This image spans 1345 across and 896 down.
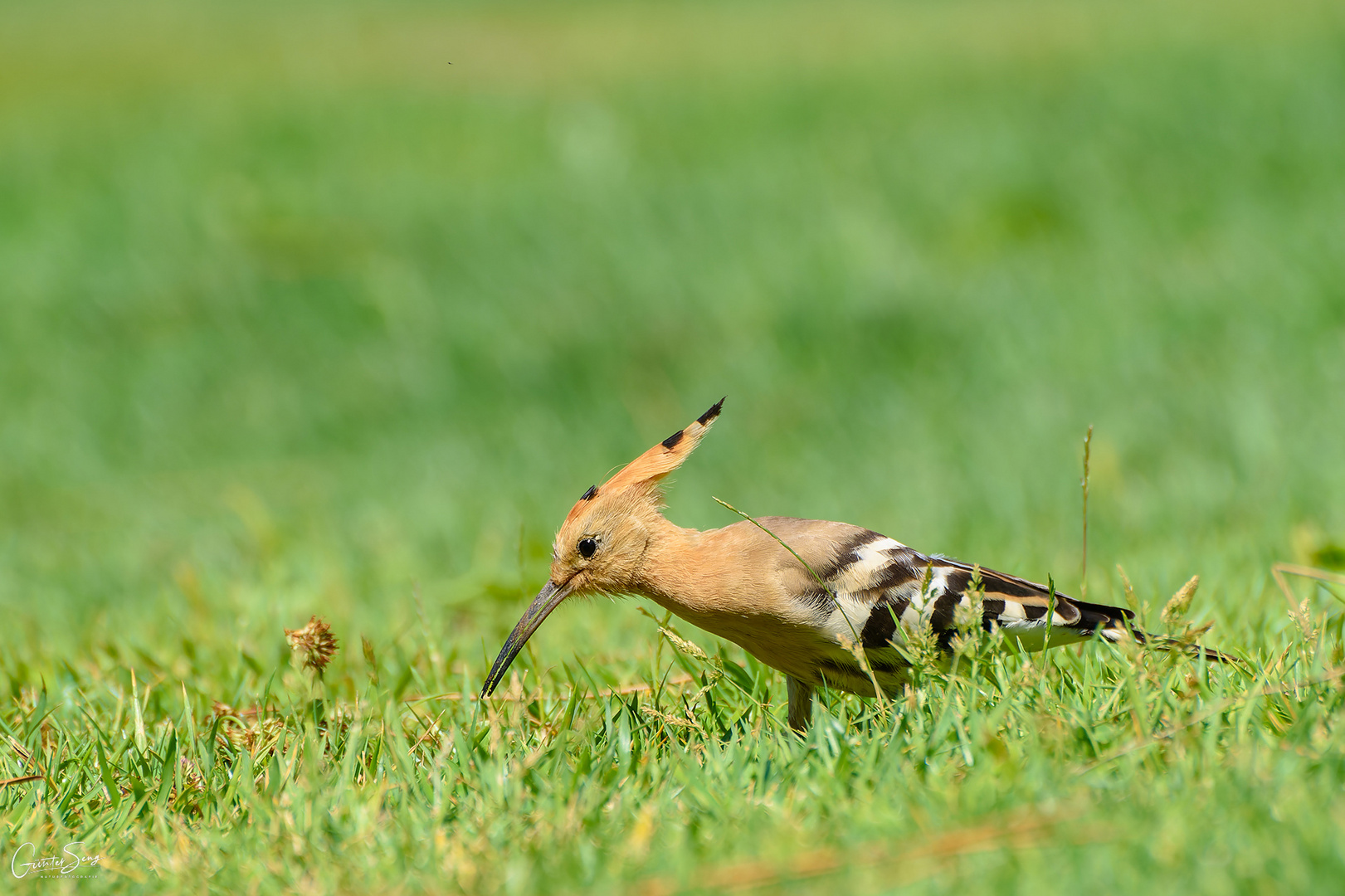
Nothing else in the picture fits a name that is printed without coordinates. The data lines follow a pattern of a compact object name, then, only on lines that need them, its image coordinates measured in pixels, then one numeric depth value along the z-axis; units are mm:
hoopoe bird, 5570
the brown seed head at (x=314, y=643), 5473
